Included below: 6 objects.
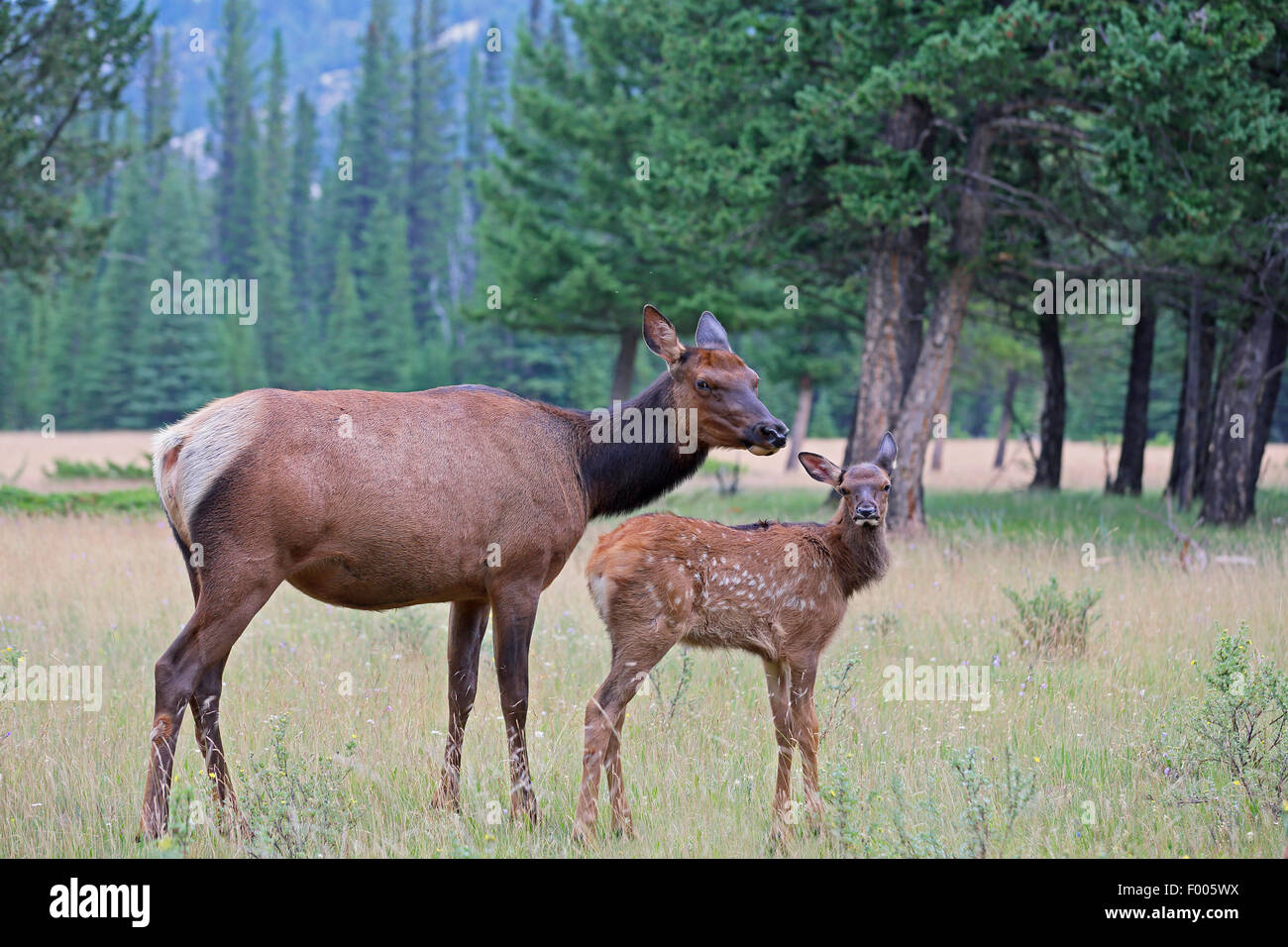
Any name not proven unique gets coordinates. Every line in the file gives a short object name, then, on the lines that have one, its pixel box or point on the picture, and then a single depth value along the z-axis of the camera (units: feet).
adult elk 16.48
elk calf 17.33
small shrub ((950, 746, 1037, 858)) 15.31
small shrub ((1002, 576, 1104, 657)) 26.71
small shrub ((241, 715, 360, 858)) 15.66
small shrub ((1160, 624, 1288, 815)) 17.52
